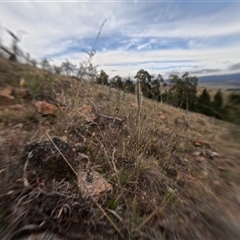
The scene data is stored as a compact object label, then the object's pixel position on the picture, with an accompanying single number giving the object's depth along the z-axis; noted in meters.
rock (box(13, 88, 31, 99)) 2.05
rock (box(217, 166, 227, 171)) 1.65
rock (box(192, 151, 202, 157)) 1.81
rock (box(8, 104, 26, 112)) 1.81
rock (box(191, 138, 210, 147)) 2.04
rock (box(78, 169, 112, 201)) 1.02
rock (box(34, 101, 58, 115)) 1.79
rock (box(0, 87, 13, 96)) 1.97
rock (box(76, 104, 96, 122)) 1.79
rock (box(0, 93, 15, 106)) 1.86
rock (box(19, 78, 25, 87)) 2.22
